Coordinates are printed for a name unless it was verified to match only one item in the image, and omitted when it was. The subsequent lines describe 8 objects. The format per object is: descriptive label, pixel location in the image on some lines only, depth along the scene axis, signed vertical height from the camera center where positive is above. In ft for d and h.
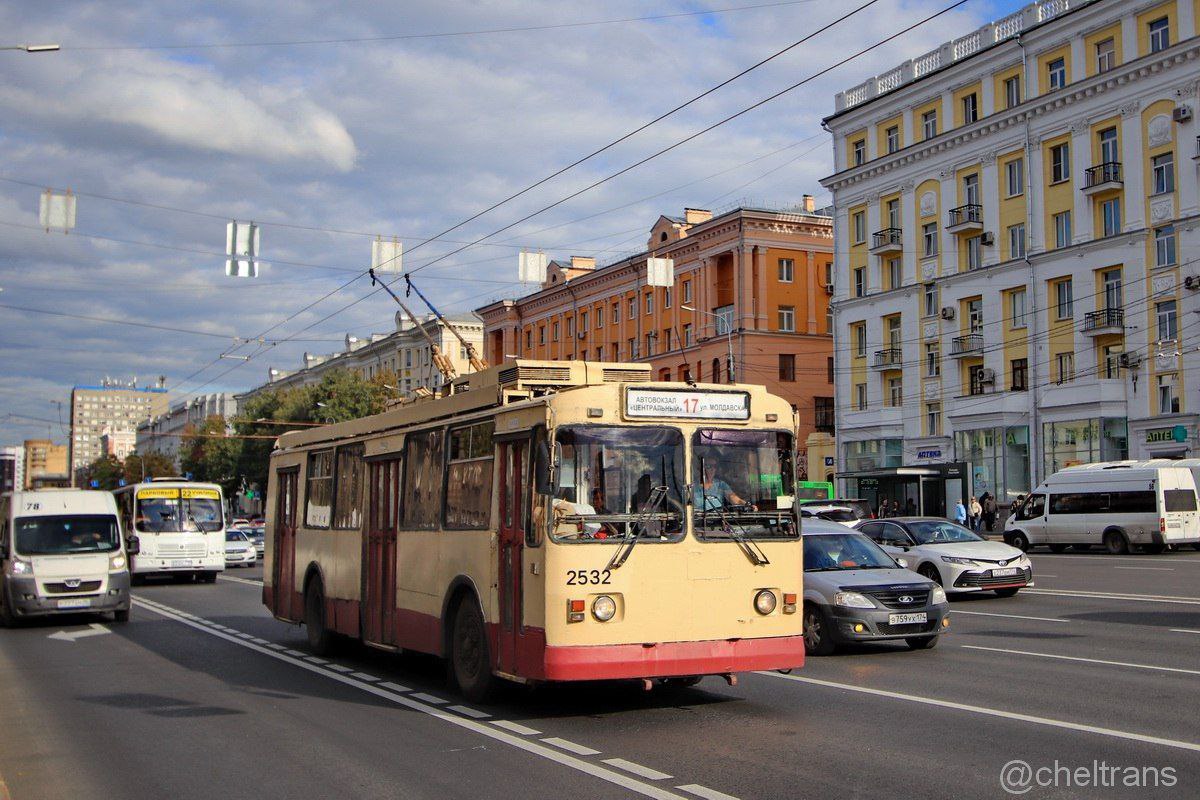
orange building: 215.51 +36.17
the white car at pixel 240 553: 140.05 -4.77
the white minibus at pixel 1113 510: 118.21 -0.39
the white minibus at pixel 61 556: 64.39 -2.34
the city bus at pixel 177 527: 106.52 -1.44
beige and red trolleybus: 31.35 -0.60
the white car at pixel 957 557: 67.51 -2.70
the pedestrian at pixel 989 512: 157.89 -0.70
